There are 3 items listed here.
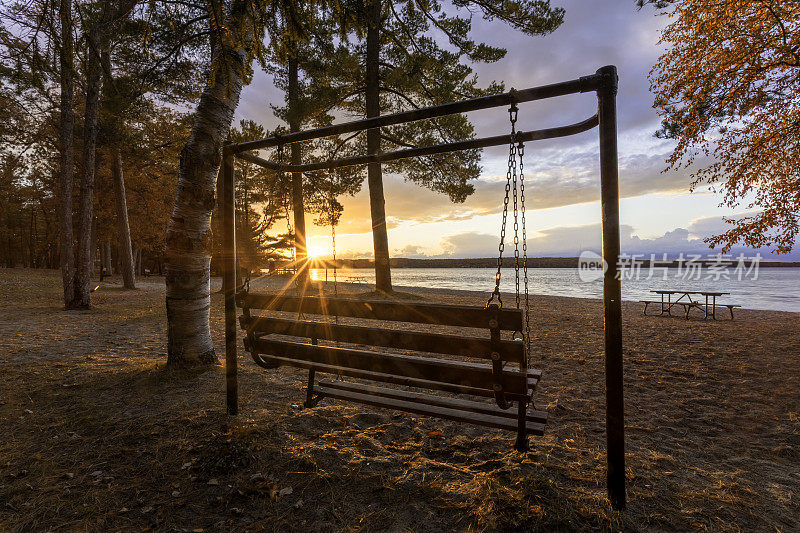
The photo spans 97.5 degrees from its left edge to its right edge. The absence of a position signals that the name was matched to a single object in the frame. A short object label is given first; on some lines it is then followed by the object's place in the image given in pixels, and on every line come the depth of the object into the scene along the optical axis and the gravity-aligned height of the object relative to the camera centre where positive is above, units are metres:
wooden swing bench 2.35 -0.77
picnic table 11.28 -2.00
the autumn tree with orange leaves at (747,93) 7.41 +3.68
